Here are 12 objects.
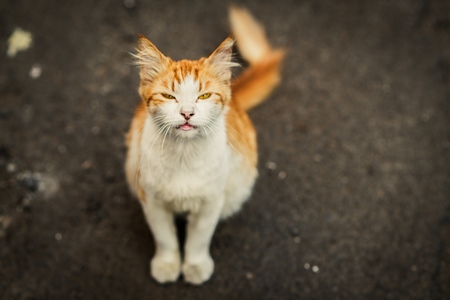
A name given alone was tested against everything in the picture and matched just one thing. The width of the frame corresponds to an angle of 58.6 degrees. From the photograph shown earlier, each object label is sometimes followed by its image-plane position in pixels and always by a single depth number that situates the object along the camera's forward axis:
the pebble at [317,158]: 2.30
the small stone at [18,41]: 2.52
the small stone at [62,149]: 2.24
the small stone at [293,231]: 2.10
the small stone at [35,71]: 2.45
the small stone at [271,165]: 2.28
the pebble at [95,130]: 2.31
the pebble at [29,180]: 2.13
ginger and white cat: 1.36
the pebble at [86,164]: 2.21
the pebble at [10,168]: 2.16
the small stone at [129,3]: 2.70
